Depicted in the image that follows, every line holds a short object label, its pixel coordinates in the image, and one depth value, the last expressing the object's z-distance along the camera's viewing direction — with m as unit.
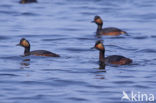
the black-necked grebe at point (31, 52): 22.17
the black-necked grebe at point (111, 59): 20.64
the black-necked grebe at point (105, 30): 28.53
